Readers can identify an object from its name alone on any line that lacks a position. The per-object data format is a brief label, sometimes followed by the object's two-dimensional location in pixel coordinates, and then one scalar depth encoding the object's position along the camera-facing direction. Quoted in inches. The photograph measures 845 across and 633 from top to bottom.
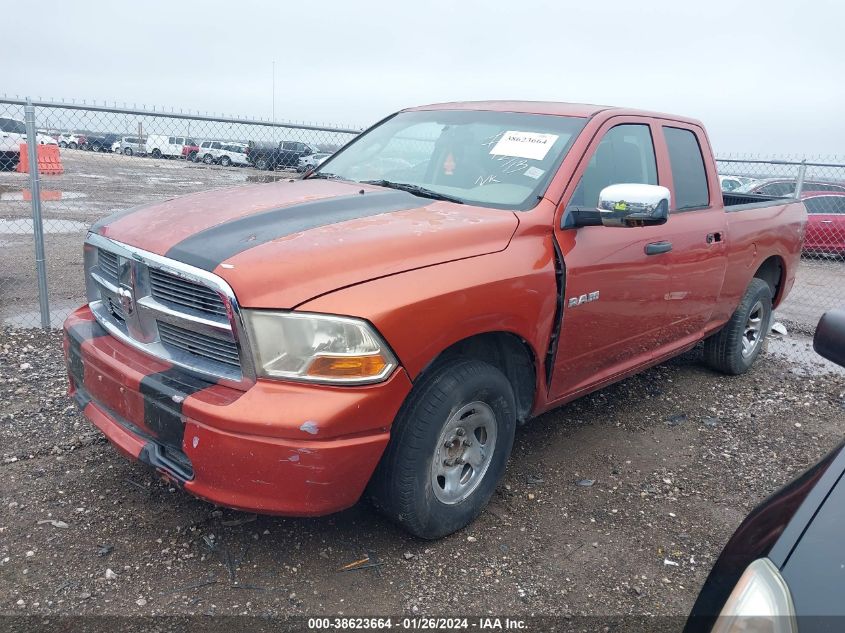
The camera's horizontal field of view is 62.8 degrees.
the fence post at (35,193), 194.5
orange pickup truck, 95.7
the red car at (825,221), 503.8
